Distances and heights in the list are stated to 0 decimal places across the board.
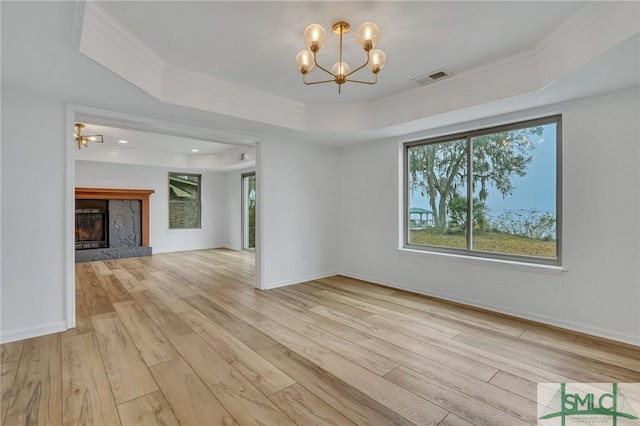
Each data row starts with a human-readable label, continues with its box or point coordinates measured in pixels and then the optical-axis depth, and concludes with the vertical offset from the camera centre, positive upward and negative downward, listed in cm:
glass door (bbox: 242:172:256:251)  839 +0
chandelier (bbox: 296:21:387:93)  210 +123
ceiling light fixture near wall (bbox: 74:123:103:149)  516 +134
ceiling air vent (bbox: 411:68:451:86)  318 +150
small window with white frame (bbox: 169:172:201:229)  836 +31
